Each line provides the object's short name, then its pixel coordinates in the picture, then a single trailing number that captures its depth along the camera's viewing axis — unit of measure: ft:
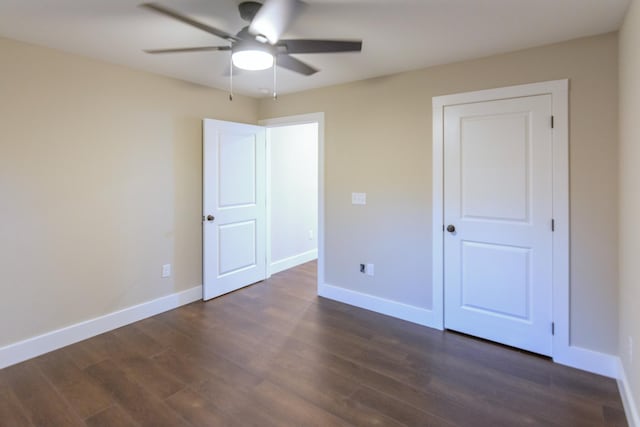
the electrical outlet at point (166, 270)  11.39
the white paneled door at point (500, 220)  8.39
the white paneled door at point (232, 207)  12.20
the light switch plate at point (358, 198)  11.51
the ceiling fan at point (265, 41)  5.50
